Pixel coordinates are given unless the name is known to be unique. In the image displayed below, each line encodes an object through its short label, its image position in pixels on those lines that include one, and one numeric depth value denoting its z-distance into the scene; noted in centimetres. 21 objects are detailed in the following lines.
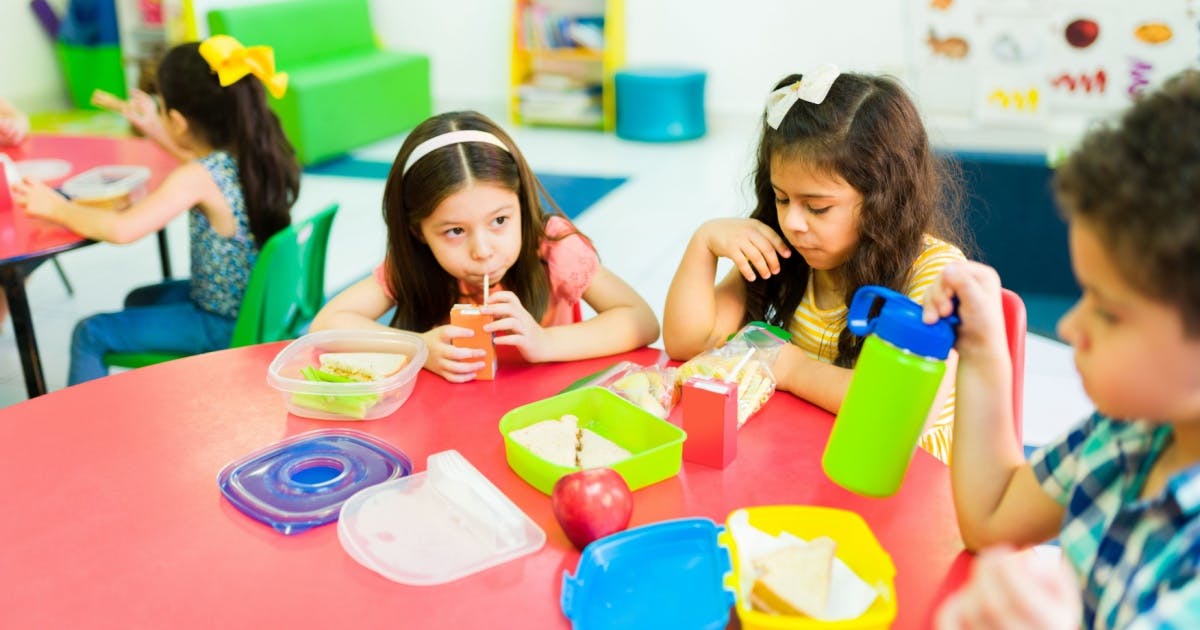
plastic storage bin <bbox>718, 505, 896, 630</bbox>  88
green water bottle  99
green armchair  523
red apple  102
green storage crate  589
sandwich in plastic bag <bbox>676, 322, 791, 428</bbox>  132
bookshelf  607
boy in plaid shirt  70
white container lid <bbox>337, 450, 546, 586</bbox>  102
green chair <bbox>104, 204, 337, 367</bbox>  204
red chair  132
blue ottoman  567
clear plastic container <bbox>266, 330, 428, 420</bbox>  133
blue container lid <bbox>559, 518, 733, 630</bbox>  93
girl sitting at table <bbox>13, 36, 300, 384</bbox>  231
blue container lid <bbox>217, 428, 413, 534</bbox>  111
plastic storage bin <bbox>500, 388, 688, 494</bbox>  114
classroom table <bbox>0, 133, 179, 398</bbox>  199
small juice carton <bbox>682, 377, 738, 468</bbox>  118
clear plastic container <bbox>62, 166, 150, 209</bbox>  226
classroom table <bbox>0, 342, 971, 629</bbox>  97
